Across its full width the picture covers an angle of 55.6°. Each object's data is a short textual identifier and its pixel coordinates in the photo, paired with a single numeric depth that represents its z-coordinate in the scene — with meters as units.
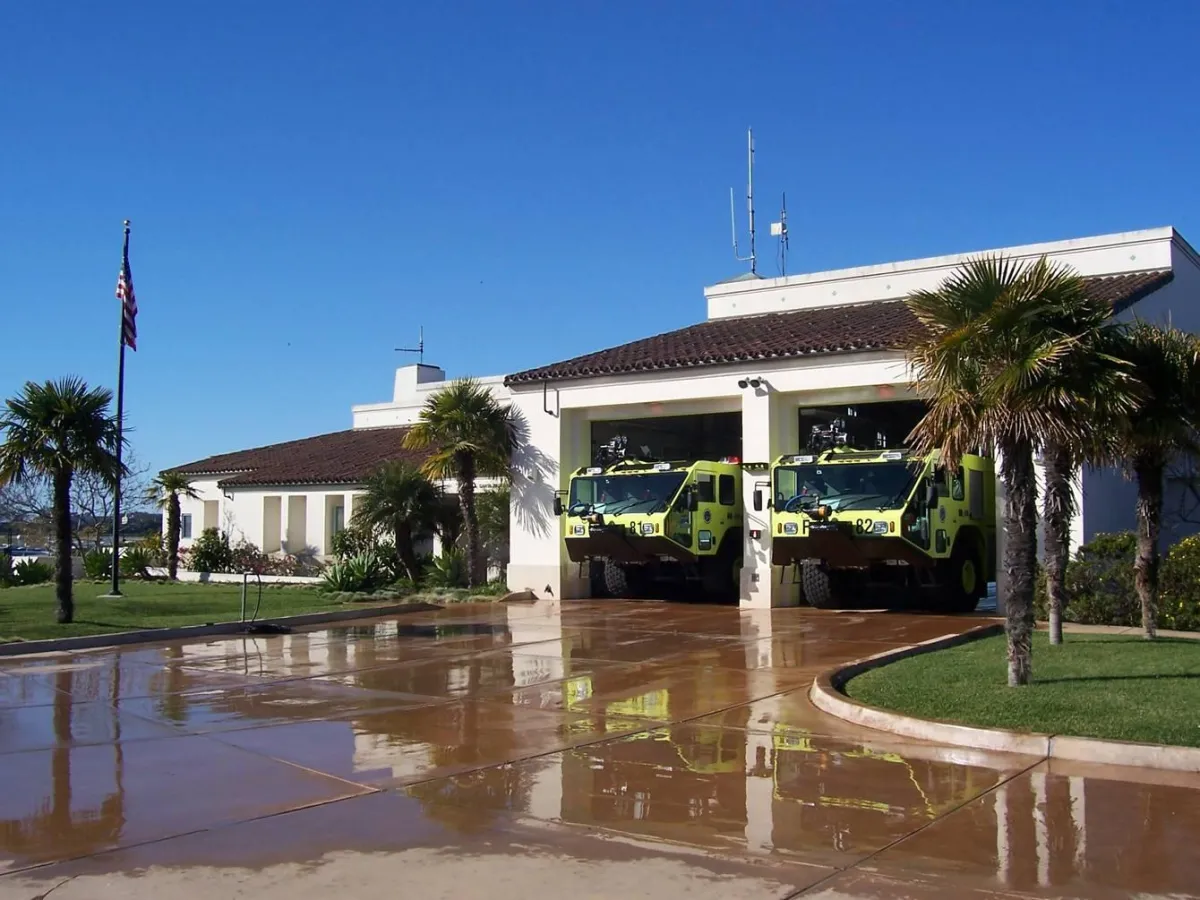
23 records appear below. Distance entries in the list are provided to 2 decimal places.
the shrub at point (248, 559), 31.80
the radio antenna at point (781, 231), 33.12
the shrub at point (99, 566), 30.92
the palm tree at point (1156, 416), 13.05
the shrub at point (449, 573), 25.81
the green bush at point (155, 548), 33.12
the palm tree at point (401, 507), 26.73
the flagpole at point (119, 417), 21.19
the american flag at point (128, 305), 22.83
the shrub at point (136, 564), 32.09
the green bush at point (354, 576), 25.27
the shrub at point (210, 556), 32.41
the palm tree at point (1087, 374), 9.98
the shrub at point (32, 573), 30.52
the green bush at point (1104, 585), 16.50
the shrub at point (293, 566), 31.61
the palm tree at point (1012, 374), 9.98
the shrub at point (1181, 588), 15.84
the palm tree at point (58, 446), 17.05
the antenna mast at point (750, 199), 33.32
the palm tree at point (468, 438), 24.83
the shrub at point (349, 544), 28.41
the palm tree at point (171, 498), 32.47
